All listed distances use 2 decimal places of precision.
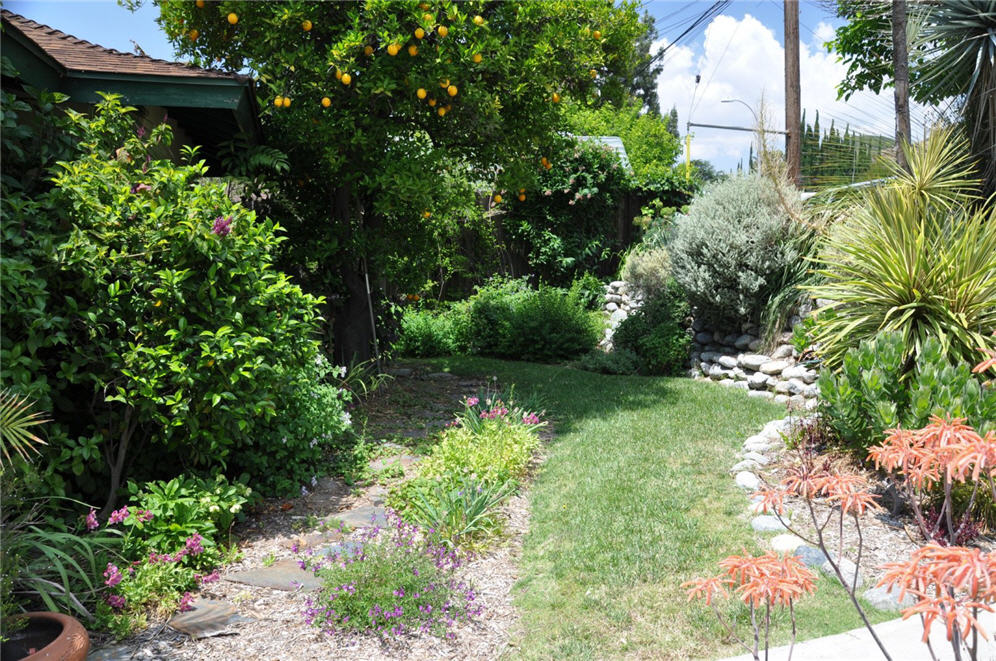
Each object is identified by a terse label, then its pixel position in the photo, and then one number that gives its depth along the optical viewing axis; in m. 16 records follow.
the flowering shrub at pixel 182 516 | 3.63
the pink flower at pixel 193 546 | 3.61
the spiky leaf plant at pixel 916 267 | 5.12
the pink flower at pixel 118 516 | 3.57
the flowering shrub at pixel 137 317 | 3.67
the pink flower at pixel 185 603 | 3.34
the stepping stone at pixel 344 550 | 3.64
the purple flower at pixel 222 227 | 4.05
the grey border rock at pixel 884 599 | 3.35
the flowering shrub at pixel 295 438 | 4.68
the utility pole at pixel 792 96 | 10.29
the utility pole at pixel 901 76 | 6.36
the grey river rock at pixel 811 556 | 3.71
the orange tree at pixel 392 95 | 6.23
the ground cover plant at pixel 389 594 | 3.21
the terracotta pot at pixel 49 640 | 2.48
